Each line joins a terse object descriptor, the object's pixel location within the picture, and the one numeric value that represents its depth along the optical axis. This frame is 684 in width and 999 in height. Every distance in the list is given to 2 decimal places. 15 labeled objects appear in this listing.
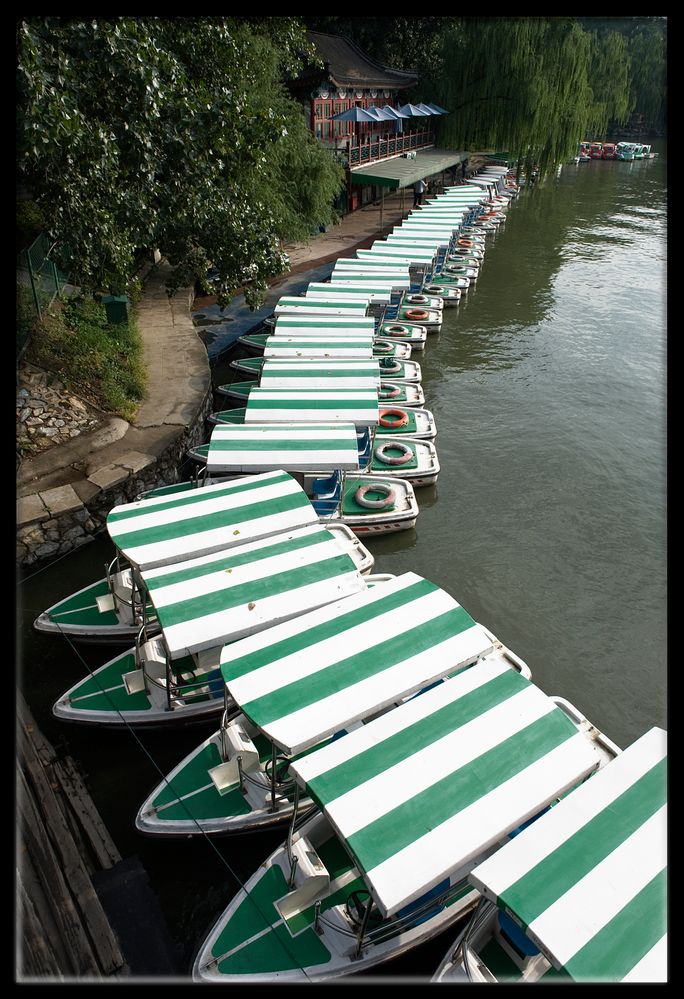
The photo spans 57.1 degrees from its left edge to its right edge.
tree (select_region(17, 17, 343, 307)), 10.61
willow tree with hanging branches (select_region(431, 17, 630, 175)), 40.56
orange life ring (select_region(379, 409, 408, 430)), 17.45
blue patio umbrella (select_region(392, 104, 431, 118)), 40.00
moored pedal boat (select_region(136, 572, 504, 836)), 7.71
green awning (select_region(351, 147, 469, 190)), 35.41
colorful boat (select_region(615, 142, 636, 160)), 70.44
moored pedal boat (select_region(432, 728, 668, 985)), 5.65
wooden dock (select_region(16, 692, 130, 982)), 4.95
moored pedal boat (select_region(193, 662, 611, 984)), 6.41
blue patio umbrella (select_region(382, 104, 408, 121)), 38.34
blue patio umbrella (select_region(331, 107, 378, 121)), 34.62
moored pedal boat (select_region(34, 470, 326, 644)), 10.47
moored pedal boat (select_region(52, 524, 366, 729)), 9.15
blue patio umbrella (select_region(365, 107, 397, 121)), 36.31
